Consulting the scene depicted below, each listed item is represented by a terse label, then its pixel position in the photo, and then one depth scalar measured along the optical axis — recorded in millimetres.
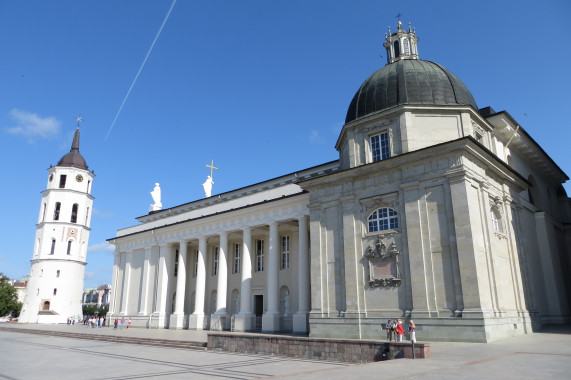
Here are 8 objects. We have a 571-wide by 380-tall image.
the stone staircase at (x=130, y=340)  22881
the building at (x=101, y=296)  180850
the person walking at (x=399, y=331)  17086
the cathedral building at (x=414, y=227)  19781
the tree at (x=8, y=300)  73875
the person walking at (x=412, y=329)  14380
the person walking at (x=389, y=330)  18375
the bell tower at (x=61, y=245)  58875
